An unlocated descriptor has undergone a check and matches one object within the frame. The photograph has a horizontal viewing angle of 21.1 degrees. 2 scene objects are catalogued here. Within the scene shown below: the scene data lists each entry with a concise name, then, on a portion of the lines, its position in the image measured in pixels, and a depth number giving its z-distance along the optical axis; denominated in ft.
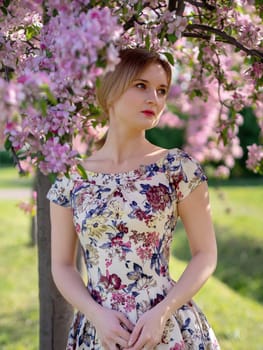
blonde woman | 7.67
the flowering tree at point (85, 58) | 5.33
